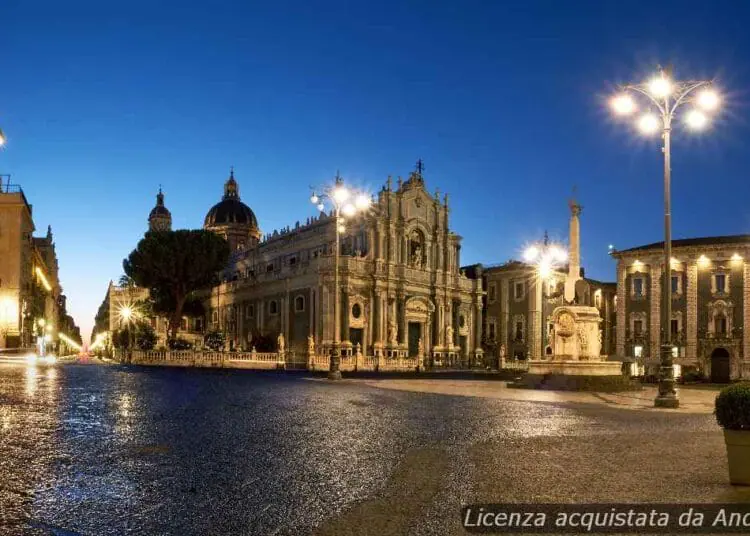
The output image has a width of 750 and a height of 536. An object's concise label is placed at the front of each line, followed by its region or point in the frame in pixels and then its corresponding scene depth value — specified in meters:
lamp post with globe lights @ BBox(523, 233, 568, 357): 37.53
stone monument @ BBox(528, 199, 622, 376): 28.84
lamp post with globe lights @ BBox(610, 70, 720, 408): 18.52
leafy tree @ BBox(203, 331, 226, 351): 58.09
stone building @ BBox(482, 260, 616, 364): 70.50
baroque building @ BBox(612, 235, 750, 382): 57.34
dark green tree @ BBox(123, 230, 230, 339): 62.78
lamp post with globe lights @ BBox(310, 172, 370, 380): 31.48
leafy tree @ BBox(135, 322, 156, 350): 57.62
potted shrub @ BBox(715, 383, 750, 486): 7.27
